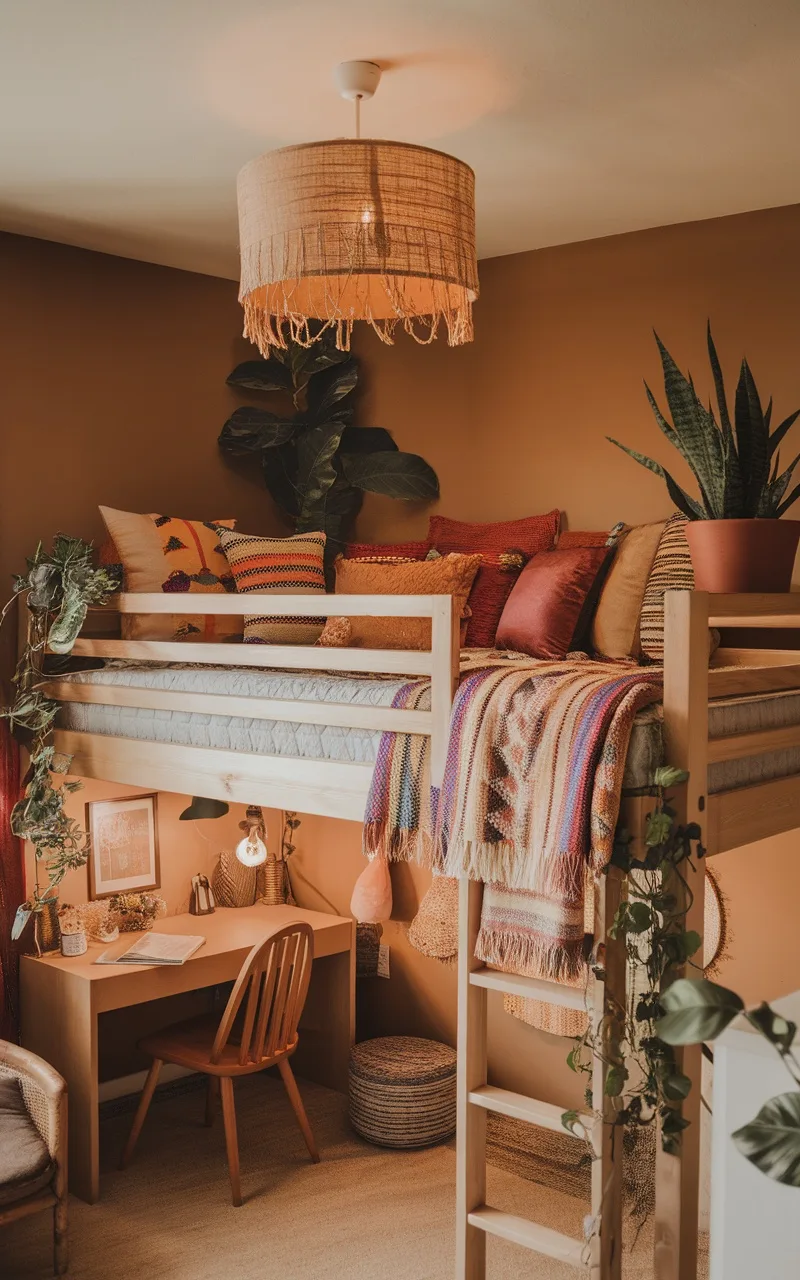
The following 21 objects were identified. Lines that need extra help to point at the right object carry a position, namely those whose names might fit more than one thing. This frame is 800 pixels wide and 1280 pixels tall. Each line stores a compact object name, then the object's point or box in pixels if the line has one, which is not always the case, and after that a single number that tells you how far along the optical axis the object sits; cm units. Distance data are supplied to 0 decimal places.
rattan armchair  301
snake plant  258
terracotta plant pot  254
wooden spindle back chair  350
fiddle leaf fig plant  430
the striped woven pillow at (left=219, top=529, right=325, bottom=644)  367
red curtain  375
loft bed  216
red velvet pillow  330
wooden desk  349
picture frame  409
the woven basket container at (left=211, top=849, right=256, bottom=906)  453
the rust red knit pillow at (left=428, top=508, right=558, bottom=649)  361
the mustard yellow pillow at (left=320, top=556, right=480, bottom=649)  340
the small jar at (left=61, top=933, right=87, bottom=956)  373
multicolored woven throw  212
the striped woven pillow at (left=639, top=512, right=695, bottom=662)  331
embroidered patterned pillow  377
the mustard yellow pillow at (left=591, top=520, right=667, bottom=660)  333
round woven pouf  382
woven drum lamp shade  231
